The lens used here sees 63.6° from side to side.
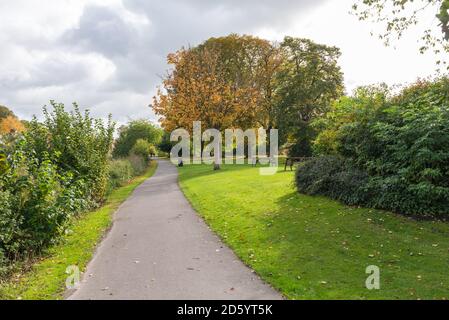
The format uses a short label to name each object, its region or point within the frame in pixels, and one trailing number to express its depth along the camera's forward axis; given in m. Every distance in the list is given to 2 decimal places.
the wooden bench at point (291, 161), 23.00
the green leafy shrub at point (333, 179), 10.62
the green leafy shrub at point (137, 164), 33.13
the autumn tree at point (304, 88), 35.09
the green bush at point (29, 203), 7.14
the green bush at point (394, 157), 9.01
